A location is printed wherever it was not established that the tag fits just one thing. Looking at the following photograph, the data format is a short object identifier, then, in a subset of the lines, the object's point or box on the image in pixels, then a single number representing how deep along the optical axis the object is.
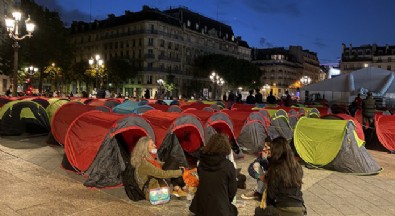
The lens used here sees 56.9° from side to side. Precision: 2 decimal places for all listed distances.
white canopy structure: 21.39
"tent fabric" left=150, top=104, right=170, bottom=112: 16.35
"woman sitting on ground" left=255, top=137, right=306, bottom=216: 4.71
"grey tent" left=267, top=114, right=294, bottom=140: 13.97
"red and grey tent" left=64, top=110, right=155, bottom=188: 8.06
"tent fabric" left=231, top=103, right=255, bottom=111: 19.75
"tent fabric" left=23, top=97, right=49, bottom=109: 16.65
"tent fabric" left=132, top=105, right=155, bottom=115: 13.69
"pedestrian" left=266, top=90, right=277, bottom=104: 23.67
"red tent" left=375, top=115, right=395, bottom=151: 14.38
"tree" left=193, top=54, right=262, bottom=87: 85.00
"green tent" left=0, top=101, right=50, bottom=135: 14.74
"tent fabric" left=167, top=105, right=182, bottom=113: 15.12
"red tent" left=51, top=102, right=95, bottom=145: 12.10
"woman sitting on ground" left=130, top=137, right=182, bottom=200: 6.86
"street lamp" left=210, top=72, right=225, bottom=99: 79.37
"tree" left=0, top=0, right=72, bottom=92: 44.44
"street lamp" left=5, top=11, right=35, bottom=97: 18.39
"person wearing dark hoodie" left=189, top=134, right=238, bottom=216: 4.93
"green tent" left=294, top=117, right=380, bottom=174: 10.27
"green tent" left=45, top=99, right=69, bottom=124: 15.76
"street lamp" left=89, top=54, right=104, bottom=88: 32.46
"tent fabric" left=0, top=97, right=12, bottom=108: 17.40
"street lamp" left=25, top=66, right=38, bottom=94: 44.19
